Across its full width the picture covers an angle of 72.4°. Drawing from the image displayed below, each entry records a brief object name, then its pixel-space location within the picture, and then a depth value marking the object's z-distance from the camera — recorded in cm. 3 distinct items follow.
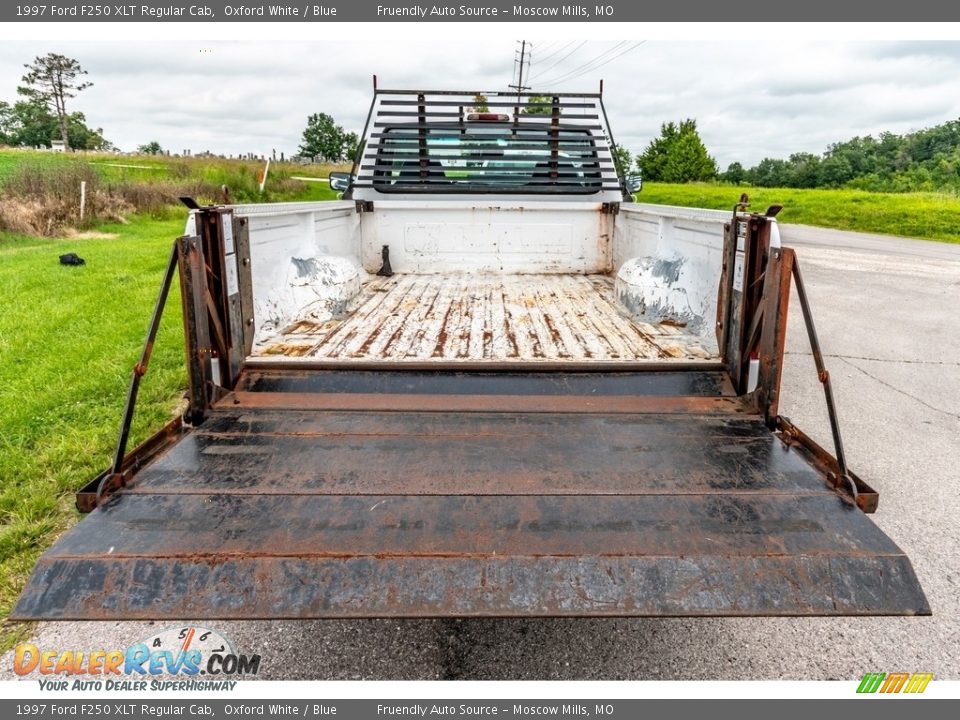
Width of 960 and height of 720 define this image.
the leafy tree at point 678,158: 6662
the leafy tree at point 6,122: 8238
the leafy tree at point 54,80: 6706
